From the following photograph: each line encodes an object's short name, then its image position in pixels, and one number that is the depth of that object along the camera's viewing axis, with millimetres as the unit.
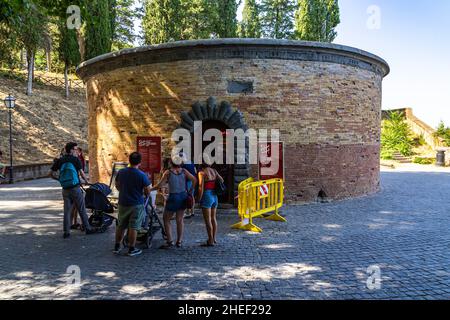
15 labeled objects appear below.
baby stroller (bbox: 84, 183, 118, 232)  7434
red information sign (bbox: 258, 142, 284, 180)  10164
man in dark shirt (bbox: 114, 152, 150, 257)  5949
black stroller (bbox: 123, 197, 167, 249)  6602
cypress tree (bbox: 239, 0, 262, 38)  41500
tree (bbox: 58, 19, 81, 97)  31255
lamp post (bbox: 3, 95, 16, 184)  17297
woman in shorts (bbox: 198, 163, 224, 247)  6441
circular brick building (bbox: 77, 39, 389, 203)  10141
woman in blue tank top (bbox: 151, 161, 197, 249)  6293
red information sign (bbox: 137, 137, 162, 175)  10484
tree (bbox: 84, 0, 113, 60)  25419
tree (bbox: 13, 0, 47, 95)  26409
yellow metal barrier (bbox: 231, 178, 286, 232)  7887
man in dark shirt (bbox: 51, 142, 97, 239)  7277
